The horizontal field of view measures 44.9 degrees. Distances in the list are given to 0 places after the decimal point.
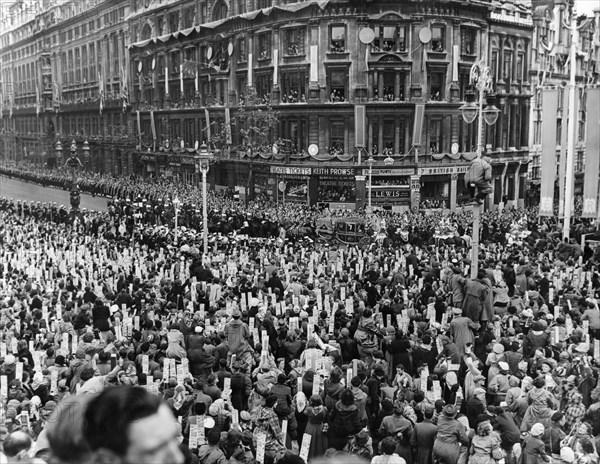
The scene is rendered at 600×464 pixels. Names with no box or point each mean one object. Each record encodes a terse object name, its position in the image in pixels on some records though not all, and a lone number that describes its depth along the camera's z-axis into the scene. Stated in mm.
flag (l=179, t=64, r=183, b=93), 63353
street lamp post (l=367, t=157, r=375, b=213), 42625
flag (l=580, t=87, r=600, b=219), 28656
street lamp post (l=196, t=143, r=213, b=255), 28812
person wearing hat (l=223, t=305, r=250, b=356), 14445
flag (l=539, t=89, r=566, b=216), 27500
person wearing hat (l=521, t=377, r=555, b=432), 10172
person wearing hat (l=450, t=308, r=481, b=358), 14375
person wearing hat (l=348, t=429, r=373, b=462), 9461
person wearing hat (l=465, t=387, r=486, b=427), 10867
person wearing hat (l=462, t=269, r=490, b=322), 16156
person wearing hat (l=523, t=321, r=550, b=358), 13922
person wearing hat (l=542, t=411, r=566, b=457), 9719
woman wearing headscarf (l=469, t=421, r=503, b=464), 9172
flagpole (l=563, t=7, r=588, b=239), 28266
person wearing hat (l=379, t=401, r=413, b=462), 9805
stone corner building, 48094
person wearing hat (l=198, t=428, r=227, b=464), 9164
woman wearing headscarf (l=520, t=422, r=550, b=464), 9227
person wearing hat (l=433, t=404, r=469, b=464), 9656
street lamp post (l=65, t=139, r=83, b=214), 39531
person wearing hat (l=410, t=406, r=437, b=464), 9898
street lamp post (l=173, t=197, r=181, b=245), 31656
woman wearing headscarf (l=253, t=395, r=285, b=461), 10042
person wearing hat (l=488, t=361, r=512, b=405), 11703
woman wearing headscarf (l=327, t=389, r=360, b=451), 10508
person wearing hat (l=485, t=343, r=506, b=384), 12524
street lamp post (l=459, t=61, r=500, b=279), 18391
